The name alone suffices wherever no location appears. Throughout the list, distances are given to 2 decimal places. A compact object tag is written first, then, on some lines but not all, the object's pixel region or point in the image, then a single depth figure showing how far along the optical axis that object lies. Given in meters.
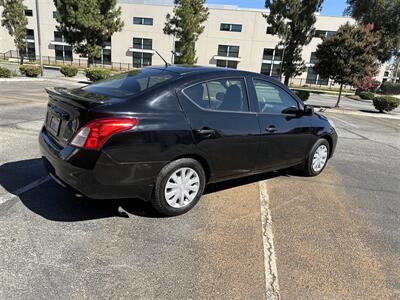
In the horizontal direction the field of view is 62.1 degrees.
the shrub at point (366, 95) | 32.38
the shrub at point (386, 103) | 18.09
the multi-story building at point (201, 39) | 50.31
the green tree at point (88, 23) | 22.42
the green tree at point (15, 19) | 31.66
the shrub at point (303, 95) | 19.72
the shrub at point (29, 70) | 19.56
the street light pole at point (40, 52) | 20.56
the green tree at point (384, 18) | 31.88
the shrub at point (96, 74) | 20.53
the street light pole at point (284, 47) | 21.47
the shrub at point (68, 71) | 23.08
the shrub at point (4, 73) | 16.52
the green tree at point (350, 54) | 16.81
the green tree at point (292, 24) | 20.94
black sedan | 3.00
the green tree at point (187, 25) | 24.23
